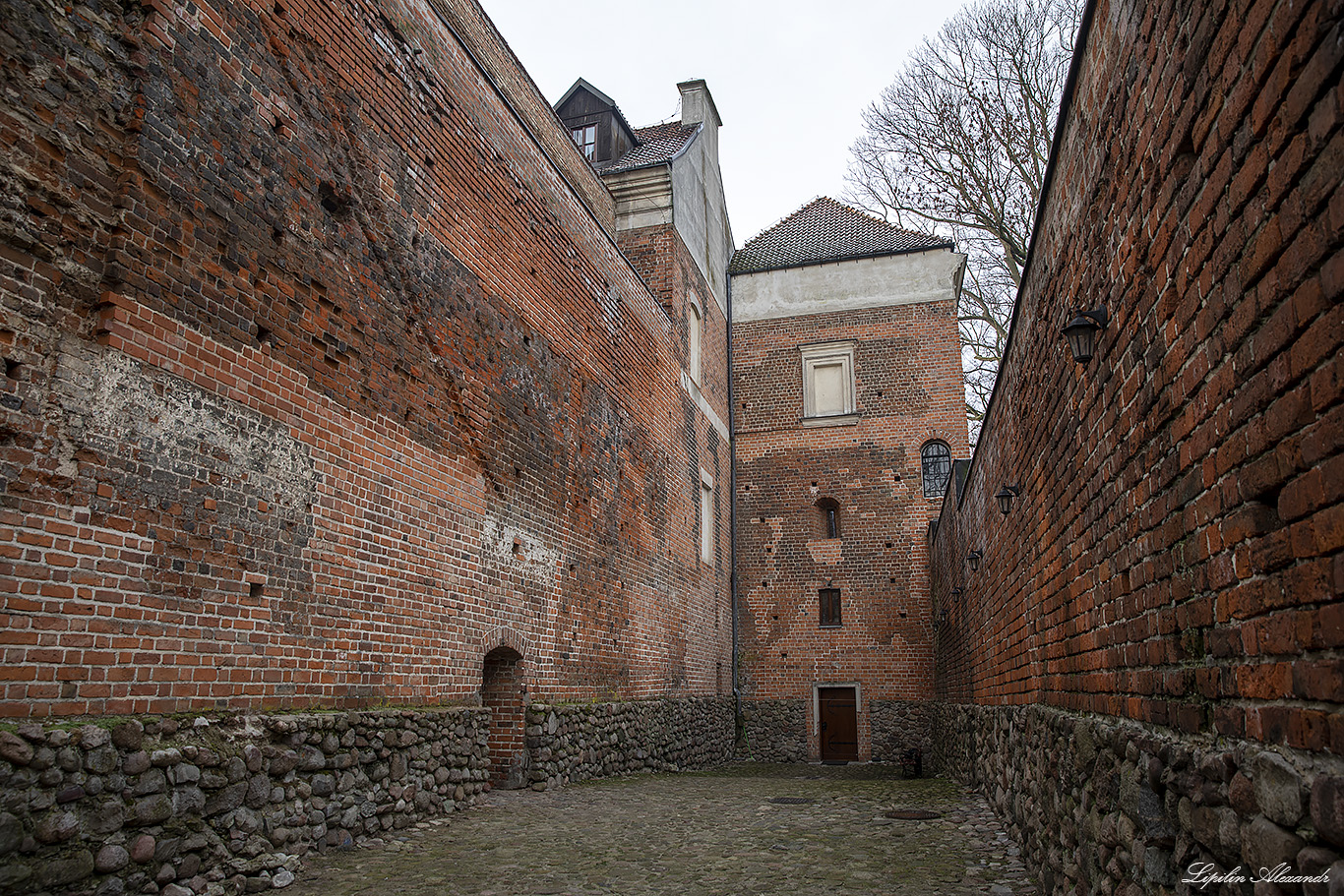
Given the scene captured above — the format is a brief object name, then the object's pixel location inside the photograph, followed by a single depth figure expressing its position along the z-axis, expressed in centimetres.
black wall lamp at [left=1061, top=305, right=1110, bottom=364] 361
